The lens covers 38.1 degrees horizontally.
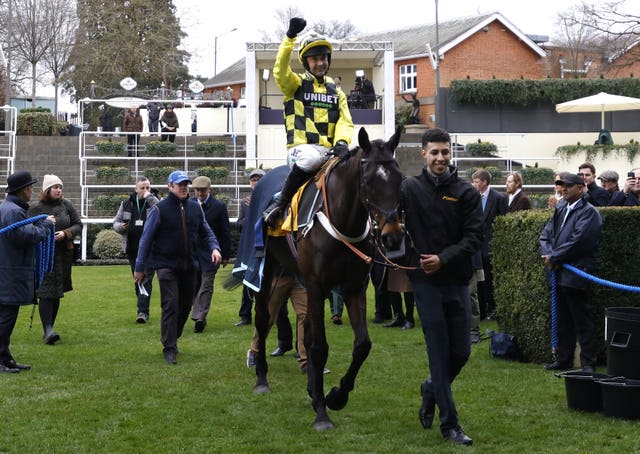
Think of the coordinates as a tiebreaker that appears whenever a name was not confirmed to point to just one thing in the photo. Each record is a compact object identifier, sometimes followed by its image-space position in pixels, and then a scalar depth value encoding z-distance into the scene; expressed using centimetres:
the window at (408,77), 4706
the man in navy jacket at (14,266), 906
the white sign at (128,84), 3519
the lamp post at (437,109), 3466
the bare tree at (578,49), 5478
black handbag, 970
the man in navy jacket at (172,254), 974
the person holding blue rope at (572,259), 863
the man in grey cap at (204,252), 1198
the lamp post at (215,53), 5415
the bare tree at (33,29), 4497
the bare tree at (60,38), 4641
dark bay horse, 694
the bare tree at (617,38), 4247
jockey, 801
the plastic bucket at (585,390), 722
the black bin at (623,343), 716
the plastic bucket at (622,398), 693
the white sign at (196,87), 3522
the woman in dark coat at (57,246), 1059
